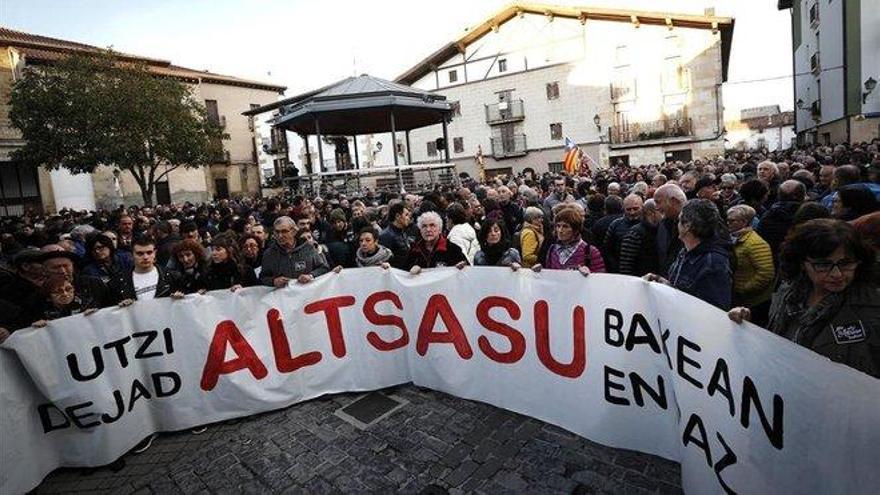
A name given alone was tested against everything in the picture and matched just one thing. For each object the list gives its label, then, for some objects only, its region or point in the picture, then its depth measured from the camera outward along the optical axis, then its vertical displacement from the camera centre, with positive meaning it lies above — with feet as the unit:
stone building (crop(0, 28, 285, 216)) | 83.66 +10.81
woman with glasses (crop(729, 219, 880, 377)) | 6.50 -1.92
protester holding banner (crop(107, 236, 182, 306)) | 13.39 -1.71
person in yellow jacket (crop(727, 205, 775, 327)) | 11.09 -2.37
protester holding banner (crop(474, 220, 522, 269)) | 14.40 -1.72
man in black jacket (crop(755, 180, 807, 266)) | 14.28 -1.50
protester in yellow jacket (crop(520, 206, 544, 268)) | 14.90 -1.57
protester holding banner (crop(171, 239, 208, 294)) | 14.16 -1.33
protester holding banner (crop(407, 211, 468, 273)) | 14.60 -1.66
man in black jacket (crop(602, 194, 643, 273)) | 15.52 -1.69
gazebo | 46.52 +9.46
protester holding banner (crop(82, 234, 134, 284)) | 16.17 -1.14
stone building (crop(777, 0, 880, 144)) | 71.61 +14.75
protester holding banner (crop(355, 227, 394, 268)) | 15.11 -1.64
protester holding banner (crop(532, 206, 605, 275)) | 12.59 -1.72
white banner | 6.43 -3.53
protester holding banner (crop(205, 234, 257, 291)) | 14.23 -1.64
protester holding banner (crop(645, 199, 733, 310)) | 9.30 -1.68
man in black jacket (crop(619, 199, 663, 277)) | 13.38 -1.94
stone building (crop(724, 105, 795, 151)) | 226.79 +16.17
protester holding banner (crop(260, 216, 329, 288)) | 14.85 -1.59
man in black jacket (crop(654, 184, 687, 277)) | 12.75 -1.29
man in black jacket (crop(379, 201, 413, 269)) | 17.48 -1.27
